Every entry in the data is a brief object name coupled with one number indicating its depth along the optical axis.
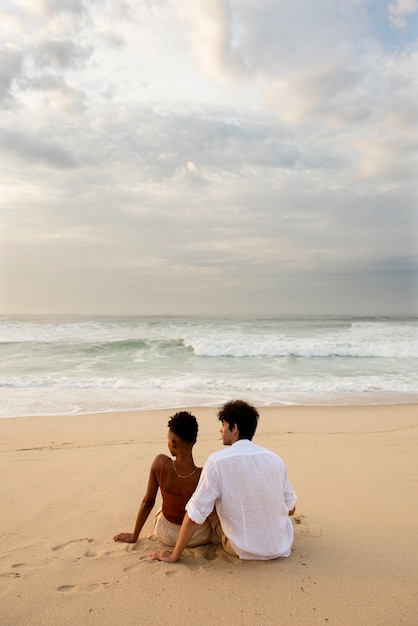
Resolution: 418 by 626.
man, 2.91
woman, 3.23
